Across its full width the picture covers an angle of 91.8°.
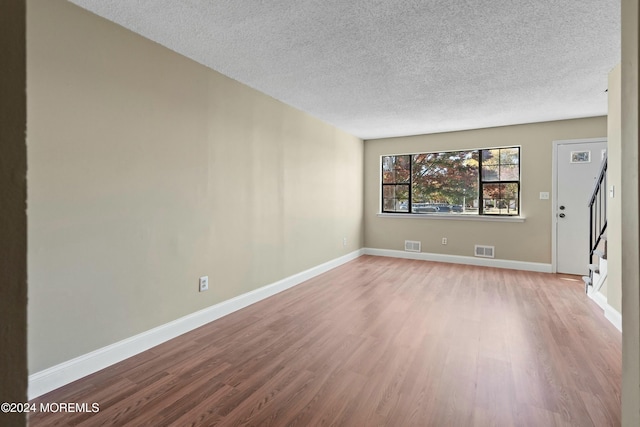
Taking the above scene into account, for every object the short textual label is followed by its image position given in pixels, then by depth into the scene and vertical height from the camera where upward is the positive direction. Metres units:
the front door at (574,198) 4.57 +0.20
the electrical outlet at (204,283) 2.88 -0.70
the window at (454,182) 5.27 +0.52
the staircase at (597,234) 3.47 -0.30
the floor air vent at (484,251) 5.32 -0.71
